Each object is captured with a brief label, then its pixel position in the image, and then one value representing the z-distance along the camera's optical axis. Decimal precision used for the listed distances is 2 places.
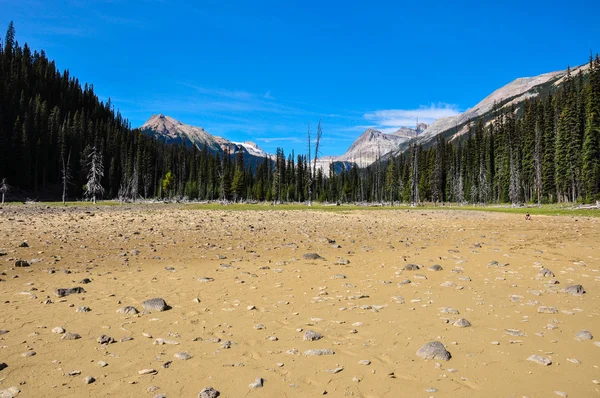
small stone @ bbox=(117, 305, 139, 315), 6.48
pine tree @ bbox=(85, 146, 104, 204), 72.46
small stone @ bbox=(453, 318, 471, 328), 5.82
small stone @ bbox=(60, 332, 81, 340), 5.24
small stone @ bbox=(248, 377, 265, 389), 3.99
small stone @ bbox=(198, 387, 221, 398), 3.74
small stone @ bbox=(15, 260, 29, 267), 10.12
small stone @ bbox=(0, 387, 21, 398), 3.71
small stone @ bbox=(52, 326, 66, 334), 5.46
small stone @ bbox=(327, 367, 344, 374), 4.32
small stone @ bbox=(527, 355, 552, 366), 4.36
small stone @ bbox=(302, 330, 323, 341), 5.37
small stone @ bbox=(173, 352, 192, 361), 4.67
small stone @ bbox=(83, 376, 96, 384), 4.00
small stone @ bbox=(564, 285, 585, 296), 7.66
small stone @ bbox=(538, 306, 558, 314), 6.43
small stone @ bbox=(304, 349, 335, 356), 4.83
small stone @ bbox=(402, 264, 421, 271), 10.49
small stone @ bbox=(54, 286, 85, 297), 7.52
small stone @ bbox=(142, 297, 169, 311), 6.73
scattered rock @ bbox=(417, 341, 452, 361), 4.62
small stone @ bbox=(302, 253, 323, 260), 12.21
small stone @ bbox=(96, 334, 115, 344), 5.14
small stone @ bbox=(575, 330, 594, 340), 5.14
